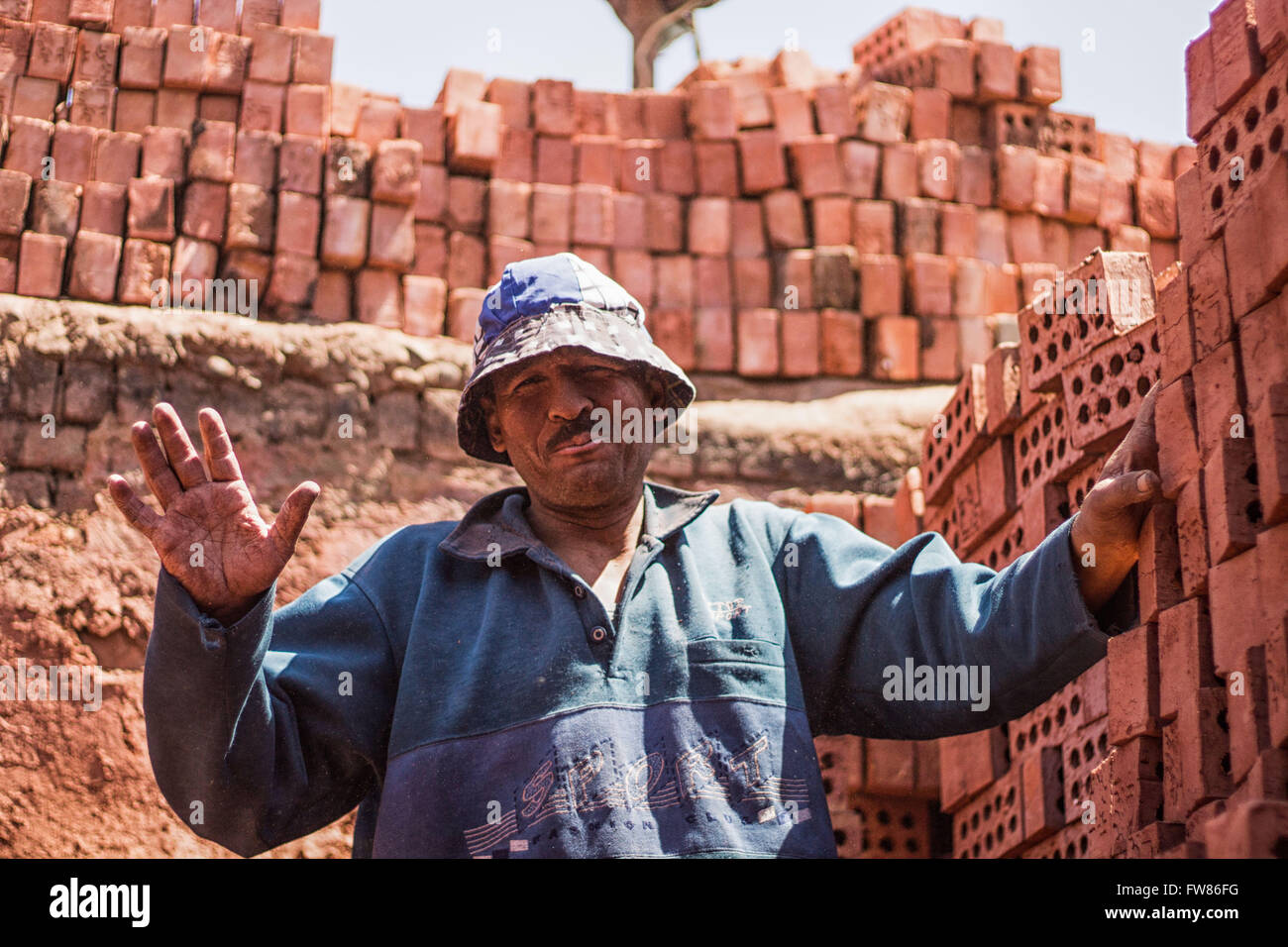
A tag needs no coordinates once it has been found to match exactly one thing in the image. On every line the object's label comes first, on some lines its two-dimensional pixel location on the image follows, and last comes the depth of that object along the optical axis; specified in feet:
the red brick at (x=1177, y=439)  9.51
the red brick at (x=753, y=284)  24.98
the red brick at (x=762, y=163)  25.55
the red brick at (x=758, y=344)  24.43
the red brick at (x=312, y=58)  23.91
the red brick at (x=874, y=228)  25.49
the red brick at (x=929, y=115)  26.43
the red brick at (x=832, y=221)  25.40
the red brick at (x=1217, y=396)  9.18
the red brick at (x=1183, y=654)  9.20
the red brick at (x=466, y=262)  24.09
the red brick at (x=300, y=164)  23.31
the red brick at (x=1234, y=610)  8.70
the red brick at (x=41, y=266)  21.72
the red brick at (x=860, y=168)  25.71
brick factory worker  9.82
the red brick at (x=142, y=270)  22.11
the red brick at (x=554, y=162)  24.99
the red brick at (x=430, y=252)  23.96
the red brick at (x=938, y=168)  25.95
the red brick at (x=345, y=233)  23.34
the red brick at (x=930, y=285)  25.04
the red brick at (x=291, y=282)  22.95
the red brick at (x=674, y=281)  24.67
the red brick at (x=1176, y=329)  9.87
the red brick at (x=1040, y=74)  26.86
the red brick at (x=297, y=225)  23.07
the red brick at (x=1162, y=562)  9.68
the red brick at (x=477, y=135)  24.32
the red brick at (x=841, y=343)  24.58
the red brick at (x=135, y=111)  23.40
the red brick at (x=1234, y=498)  8.89
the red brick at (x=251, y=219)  22.84
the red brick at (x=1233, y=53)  9.70
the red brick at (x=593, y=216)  24.58
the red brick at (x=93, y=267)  21.93
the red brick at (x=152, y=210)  22.48
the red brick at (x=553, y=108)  25.12
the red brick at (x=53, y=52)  23.13
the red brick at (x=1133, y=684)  9.78
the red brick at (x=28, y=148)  22.36
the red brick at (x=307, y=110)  23.67
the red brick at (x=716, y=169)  25.49
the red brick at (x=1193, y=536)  9.27
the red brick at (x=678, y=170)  25.36
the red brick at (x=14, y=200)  21.89
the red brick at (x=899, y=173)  25.82
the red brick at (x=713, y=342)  24.40
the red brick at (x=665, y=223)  24.95
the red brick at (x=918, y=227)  25.57
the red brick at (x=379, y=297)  23.32
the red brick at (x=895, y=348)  24.67
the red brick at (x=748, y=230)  25.35
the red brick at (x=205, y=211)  22.85
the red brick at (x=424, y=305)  23.43
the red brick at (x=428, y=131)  24.49
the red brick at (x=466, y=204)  24.36
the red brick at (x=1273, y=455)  8.48
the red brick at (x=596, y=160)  25.04
